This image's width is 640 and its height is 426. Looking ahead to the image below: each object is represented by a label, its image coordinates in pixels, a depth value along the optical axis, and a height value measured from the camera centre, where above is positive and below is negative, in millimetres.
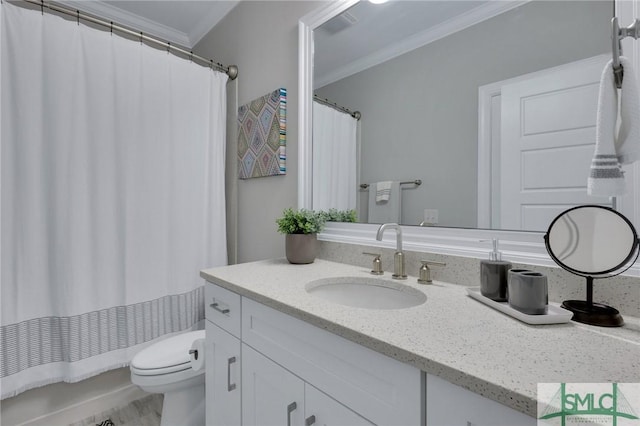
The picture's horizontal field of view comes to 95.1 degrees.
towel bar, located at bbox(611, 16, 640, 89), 630 +381
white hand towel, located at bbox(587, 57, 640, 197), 630 +167
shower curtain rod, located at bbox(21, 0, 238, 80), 1367 +959
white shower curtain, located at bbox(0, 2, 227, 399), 1302 +65
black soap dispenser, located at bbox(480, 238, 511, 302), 772 -184
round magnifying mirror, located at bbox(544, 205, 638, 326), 644 -86
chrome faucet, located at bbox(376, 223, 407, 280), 1061 -183
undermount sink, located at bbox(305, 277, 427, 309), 1005 -295
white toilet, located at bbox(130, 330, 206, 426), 1278 -743
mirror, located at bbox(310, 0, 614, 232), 815 +370
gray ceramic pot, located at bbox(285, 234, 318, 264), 1300 -165
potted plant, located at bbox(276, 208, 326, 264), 1302 -107
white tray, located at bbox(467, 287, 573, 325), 639 -234
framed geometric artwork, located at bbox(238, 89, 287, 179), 1625 +450
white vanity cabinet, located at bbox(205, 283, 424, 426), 575 -405
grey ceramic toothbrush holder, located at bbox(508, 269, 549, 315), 664 -190
